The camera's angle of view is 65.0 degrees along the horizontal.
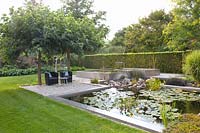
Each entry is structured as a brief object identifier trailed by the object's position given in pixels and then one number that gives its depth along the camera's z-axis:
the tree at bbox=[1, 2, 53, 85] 6.73
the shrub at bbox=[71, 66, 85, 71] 13.69
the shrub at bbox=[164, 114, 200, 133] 2.14
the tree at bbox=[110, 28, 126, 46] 20.79
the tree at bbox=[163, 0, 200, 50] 9.36
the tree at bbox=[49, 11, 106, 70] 7.11
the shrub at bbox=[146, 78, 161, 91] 6.33
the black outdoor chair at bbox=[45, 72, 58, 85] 7.34
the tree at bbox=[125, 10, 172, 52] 15.63
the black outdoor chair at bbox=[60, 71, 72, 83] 7.58
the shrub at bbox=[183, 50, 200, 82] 6.31
